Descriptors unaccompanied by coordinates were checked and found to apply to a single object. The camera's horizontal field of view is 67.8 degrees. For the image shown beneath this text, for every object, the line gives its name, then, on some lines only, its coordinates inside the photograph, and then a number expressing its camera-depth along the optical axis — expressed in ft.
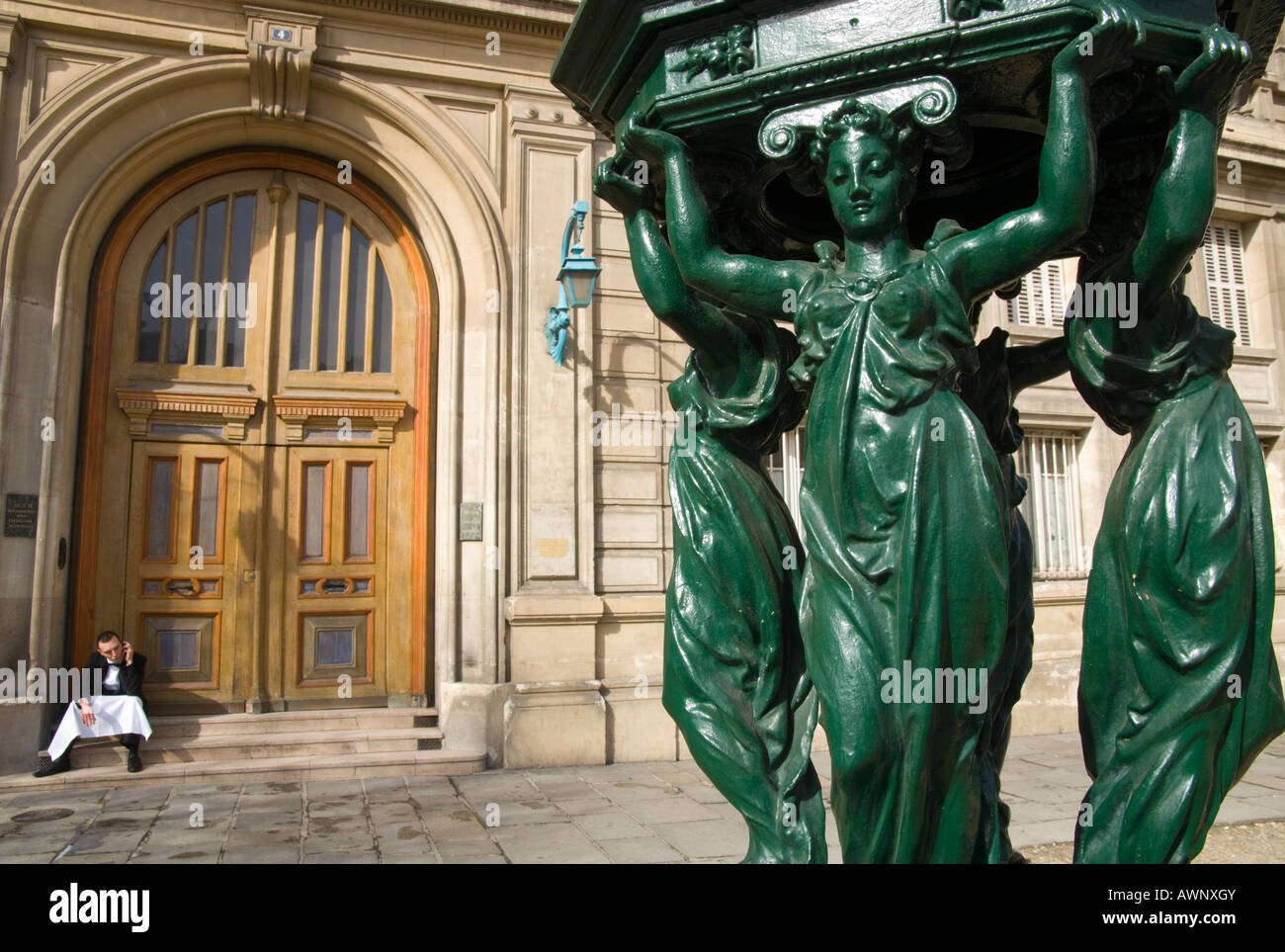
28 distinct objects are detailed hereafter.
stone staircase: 24.26
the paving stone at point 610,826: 19.12
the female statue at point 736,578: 8.31
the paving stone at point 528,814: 20.40
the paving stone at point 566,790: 23.00
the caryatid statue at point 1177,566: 7.36
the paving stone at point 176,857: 17.03
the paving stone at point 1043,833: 18.32
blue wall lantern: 26.76
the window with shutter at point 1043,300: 36.70
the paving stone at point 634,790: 22.99
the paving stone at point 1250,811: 20.18
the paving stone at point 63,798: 21.97
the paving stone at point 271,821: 19.76
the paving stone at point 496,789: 22.80
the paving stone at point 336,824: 19.51
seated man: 24.08
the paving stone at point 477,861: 16.96
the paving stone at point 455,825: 19.08
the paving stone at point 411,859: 17.02
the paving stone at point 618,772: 25.38
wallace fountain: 7.04
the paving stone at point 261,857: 17.10
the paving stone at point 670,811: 20.59
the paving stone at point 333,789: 22.80
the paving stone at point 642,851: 17.33
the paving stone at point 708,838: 17.76
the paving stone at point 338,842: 18.07
